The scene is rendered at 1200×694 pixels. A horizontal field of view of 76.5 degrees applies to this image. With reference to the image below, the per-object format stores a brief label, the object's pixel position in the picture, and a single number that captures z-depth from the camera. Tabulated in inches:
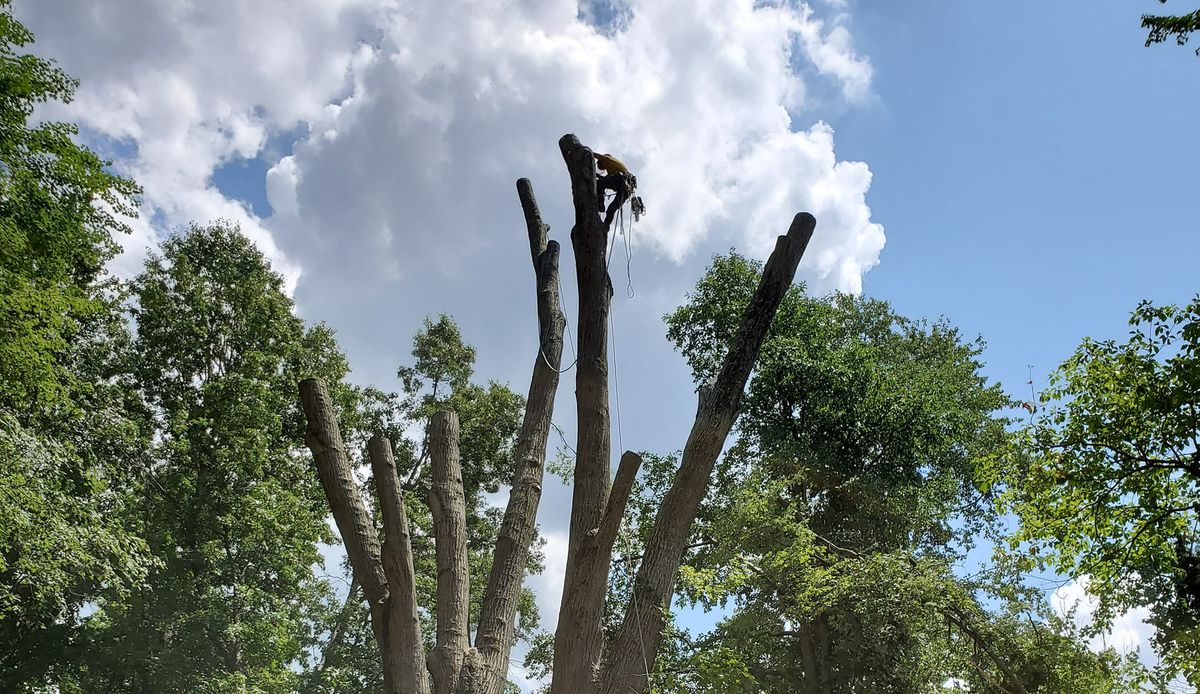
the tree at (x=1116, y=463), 303.6
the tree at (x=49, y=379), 366.3
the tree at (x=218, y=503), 538.9
